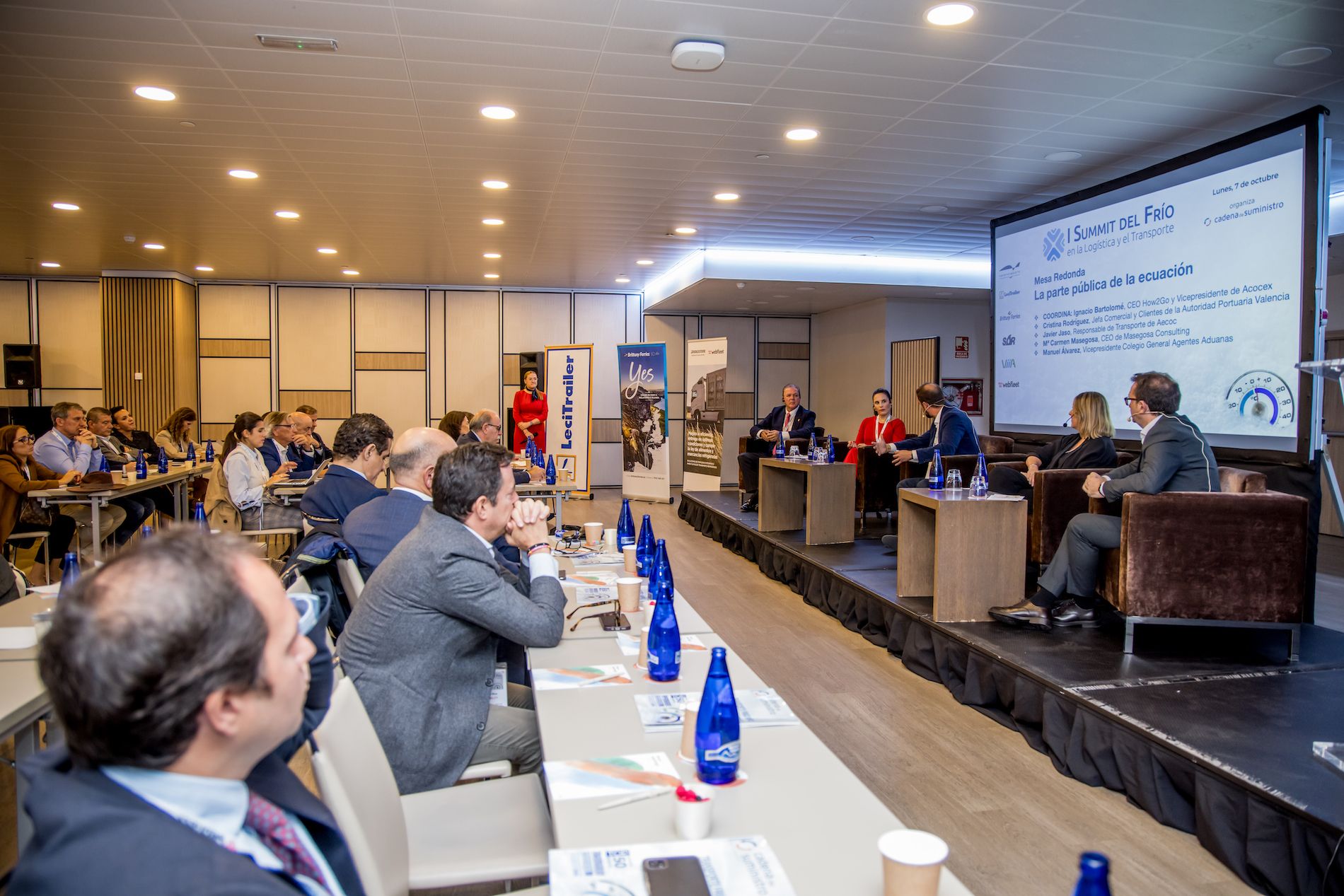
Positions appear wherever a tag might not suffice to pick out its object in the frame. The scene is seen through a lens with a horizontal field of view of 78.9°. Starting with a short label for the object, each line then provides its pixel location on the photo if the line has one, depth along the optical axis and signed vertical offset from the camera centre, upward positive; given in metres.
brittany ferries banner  10.62 +0.08
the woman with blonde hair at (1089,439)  5.18 -0.08
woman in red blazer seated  7.86 -0.01
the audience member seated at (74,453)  6.14 -0.22
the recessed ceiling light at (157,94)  4.32 +1.77
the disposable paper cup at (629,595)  2.61 -0.54
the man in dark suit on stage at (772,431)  8.16 -0.05
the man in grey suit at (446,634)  2.01 -0.53
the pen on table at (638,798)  1.38 -0.64
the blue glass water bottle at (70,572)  2.37 -0.44
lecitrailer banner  10.63 +0.25
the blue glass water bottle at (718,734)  1.45 -0.55
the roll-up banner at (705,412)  10.54 +0.20
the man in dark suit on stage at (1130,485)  3.89 -0.28
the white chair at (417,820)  1.34 -0.89
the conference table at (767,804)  1.22 -0.64
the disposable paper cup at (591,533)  3.71 -0.49
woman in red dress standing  10.11 +0.18
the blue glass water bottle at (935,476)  5.11 -0.31
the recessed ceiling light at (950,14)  3.41 +1.75
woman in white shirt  5.73 -0.40
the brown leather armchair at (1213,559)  3.68 -0.60
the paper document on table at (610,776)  1.43 -0.63
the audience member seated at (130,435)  8.09 -0.11
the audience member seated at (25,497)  5.21 -0.47
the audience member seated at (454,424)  6.32 +0.01
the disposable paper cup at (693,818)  1.26 -0.61
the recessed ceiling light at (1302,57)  3.86 +1.78
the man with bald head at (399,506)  2.89 -0.29
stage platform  2.36 -1.06
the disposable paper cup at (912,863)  1.05 -0.56
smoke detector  3.78 +1.75
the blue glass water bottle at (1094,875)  0.84 -0.46
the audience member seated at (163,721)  0.75 -0.30
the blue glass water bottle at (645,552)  3.25 -0.51
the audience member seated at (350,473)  3.74 -0.23
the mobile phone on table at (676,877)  1.11 -0.63
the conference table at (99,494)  5.63 -0.49
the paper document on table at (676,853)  1.13 -0.64
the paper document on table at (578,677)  1.97 -0.62
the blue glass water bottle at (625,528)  3.70 -0.47
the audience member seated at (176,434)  7.93 -0.09
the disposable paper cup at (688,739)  1.54 -0.59
